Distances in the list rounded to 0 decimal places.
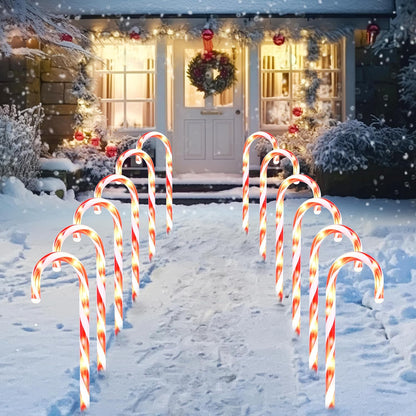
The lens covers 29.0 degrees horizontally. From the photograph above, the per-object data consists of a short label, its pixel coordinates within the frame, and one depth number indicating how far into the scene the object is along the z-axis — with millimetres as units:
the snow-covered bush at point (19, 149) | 11453
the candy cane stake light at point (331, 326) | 4141
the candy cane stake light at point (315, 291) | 4555
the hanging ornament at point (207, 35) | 13113
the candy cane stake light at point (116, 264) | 5504
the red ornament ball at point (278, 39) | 13445
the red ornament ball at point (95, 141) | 13336
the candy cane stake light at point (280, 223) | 6453
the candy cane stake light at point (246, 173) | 9195
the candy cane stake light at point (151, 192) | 7996
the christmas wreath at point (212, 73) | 13938
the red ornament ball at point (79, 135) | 13555
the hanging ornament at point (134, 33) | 13469
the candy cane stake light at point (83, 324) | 4113
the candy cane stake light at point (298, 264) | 5523
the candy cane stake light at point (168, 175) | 9276
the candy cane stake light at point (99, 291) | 4559
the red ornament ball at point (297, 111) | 13875
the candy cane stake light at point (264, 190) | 7926
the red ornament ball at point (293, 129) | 13422
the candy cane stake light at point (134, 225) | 6433
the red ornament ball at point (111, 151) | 13180
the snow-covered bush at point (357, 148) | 11930
